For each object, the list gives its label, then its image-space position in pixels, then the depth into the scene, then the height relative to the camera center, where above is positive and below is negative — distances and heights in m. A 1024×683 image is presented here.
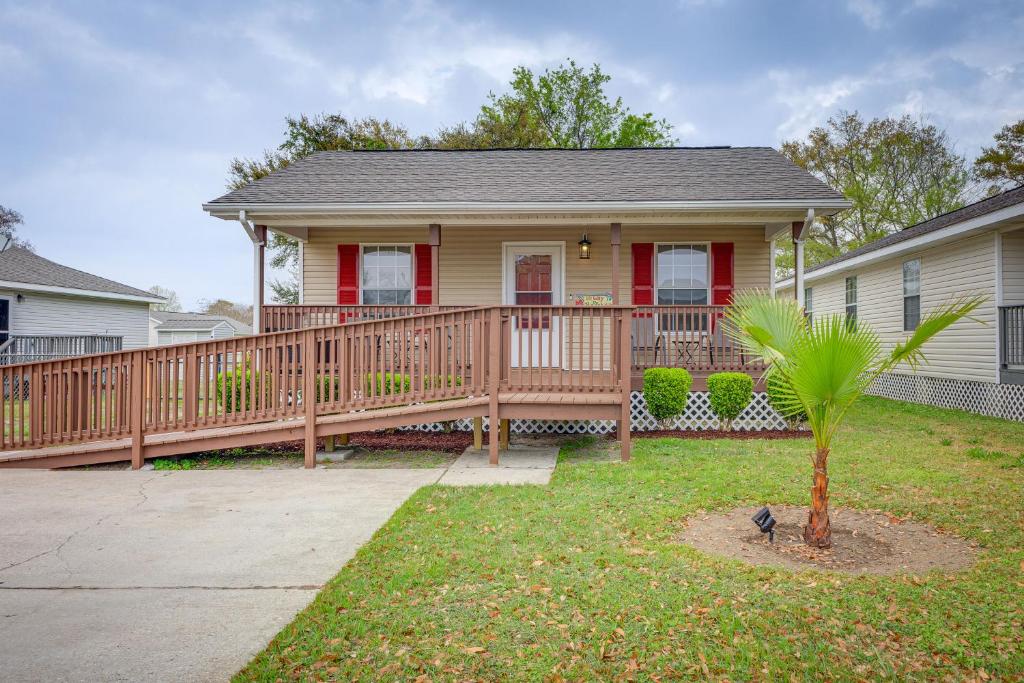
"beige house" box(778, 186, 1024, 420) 9.63 +1.04
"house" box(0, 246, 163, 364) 14.81 +0.97
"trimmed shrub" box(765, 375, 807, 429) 8.21 -1.02
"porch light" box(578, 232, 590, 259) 10.15 +1.65
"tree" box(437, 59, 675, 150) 26.64 +10.57
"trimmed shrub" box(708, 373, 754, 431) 7.96 -0.63
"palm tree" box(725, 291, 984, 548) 3.43 -0.06
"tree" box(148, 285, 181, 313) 58.47 +4.41
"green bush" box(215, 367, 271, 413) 6.25 -0.57
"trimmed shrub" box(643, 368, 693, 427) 7.91 -0.61
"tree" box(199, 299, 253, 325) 57.28 +3.25
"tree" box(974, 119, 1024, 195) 23.16 +7.28
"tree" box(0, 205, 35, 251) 32.59 +6.66
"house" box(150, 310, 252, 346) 35.50 +0.94
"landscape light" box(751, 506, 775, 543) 3.72 -1.10
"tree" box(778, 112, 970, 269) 24.33 +7.22
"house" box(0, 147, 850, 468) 6.33 +0.97
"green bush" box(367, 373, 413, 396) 6.33 -0.44
